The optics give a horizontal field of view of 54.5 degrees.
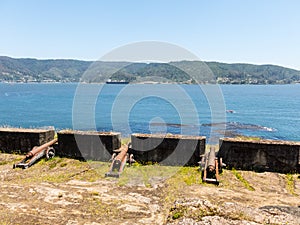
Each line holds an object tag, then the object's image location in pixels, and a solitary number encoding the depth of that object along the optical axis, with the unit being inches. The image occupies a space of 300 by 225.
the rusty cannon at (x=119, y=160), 473.5
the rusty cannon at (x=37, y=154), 526.9
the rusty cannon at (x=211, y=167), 448.8
